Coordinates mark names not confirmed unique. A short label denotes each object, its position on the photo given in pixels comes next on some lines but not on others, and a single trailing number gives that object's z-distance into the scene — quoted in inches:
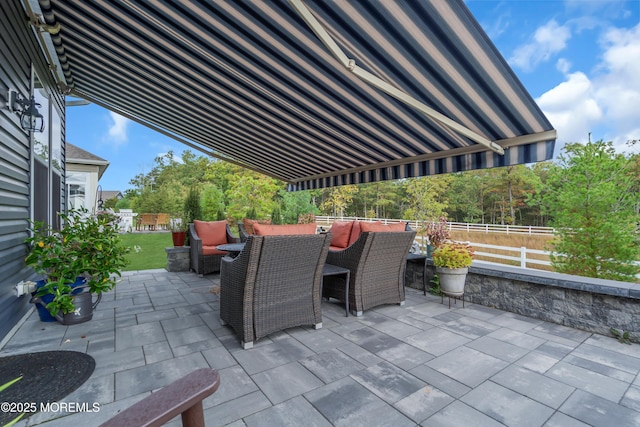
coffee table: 162.1
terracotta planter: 257.7
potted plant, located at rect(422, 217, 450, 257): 179.6
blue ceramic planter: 125.7
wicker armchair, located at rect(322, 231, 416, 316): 137.8
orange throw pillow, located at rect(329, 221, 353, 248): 215.8
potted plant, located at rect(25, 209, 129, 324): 117.8
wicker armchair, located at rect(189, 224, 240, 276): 218.6
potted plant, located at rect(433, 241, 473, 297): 149.3
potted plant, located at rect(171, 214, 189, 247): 258.4
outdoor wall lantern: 120.7
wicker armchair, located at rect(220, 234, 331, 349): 102.8
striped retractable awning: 91.9
